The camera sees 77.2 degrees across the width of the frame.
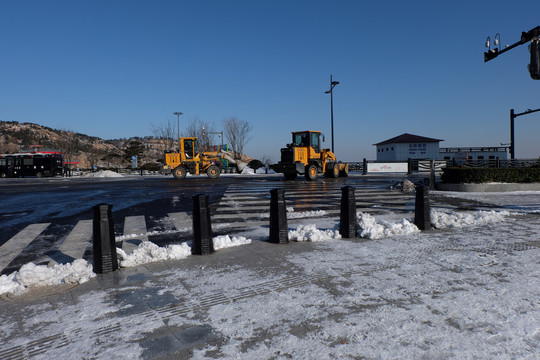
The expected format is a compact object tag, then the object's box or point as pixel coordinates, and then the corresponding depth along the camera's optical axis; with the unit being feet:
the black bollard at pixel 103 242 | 13.47
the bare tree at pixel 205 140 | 175.11
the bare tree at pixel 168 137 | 190.60
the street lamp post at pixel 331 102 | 98.81
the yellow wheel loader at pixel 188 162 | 81.30
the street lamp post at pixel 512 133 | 85.26
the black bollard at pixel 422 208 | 20.44
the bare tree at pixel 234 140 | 171.53
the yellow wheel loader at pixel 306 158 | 68.18
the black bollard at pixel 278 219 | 17.60
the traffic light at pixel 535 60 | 21.16
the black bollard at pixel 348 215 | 18.78
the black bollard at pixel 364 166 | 102.63
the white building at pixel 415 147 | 192.03
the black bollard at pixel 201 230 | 15.75
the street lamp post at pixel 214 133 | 162.47
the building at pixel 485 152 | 192.44
